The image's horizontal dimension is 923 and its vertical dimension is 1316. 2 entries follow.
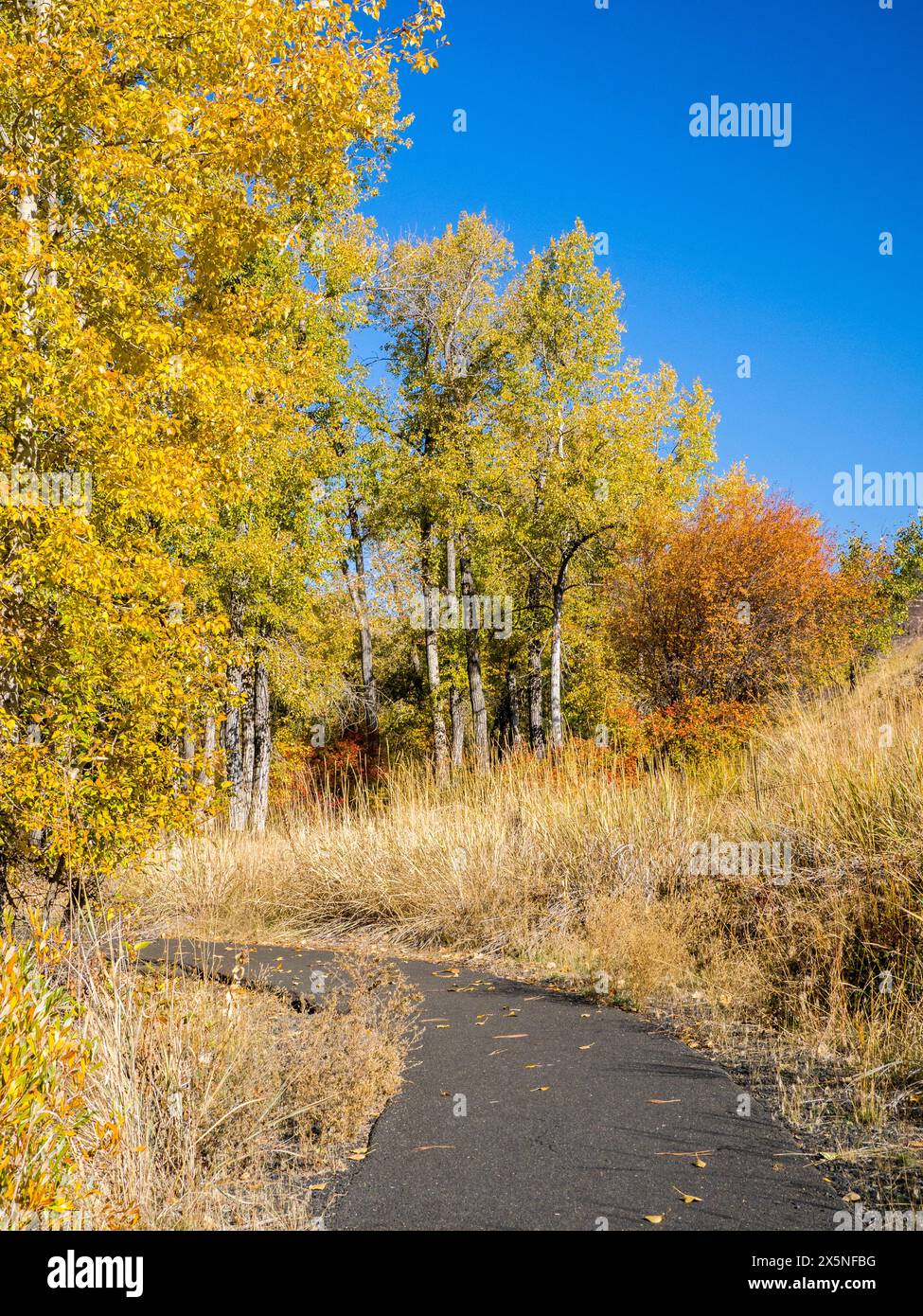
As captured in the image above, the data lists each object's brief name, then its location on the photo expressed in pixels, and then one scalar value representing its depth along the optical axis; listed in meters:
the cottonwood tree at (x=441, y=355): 24.38
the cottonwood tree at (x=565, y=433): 21.56
